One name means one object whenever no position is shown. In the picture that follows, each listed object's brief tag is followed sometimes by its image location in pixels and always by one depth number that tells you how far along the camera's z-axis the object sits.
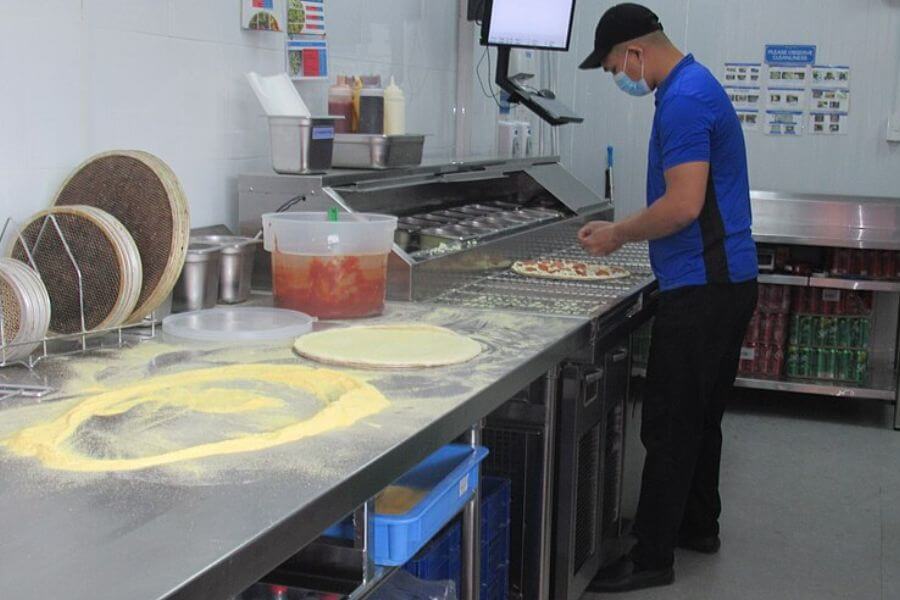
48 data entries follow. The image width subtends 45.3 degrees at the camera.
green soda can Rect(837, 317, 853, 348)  5.07
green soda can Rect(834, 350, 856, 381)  5.07
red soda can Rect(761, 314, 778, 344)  5.16
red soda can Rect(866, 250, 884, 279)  5.02
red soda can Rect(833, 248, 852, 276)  5.05
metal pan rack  1.99
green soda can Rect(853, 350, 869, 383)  5.05
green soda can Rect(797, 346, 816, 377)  5.12
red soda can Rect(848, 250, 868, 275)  5.05
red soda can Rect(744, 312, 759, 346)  5.18
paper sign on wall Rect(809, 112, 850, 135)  5.56
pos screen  4.28
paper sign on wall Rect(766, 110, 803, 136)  5.63
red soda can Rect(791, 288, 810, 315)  5.14
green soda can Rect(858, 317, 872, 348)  5.05
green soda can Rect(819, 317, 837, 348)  5.10
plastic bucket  2.54
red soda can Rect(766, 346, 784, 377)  5.16
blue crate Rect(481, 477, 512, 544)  2.49
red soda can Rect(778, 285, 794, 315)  5.13
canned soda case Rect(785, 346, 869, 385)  5.06
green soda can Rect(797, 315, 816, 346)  5.13
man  2.87
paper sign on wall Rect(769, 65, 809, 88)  5.59
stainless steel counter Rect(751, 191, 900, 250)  4.95
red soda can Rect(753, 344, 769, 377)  5.18
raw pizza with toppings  3.32
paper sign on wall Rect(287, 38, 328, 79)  3.31
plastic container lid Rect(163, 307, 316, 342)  2.27
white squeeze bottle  3.43
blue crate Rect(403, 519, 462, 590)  2.13
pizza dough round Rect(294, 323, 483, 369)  2.08
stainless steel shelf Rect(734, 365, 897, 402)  4.96
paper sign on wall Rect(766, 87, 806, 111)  5.60
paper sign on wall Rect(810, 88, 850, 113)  5.54
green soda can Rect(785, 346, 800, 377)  5.15
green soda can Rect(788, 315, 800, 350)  5.15
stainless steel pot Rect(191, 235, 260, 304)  2.64
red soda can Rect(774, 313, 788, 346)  5.16
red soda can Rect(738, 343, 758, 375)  5.20
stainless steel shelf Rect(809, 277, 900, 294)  4.91
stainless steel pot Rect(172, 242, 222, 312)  2.49
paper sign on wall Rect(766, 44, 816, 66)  5.57
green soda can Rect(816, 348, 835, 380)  5.11
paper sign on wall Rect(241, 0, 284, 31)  3.03
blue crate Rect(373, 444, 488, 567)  1.69
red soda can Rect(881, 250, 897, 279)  5.01
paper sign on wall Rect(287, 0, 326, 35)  3.25
